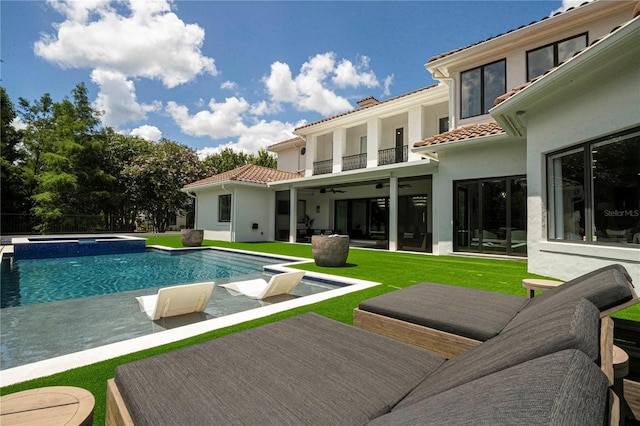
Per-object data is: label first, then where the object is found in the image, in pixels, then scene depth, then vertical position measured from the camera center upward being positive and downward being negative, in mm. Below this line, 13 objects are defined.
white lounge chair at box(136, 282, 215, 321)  4242 -1240
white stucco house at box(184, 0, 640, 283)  5160 +1948
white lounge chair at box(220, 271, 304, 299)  5324 -1249
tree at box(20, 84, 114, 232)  19578 +3931
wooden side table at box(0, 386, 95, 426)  1259 -866
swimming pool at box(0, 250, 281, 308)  6570 -1597
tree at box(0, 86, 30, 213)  21172 +3874
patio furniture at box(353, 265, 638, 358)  1620 -826
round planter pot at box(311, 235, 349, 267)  8039 -732
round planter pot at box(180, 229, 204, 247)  13922 -805
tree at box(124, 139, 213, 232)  24266 +3460
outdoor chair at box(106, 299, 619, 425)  815 -841
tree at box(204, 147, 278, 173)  36375 +7762
